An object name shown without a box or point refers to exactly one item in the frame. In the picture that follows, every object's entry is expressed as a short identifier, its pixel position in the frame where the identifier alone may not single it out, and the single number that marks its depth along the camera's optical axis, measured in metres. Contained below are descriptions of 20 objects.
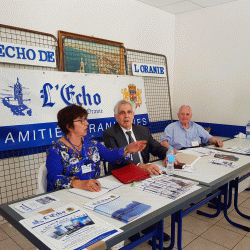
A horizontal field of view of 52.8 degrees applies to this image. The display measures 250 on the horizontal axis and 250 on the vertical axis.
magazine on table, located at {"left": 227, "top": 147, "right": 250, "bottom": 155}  2.79
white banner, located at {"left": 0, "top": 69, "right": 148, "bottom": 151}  2.61
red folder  1.83
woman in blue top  1.75
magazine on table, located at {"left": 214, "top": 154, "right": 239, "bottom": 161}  2.45
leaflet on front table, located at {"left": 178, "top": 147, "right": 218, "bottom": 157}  2.73
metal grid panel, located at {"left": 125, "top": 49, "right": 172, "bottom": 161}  4.17
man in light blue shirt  3.43
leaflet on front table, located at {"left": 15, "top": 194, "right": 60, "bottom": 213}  1.40
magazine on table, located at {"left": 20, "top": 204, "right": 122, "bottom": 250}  1.06
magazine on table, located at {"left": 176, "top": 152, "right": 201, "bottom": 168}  2.27
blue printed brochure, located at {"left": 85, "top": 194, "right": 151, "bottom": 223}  1.29
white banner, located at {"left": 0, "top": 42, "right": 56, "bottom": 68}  2.58
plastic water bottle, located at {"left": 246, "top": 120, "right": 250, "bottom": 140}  3.77
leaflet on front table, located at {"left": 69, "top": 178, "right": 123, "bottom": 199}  1.58
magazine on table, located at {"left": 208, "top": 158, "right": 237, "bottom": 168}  2.27
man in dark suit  2.45
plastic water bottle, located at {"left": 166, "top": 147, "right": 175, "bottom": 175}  2.10
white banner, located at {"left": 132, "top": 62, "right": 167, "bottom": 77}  3.89
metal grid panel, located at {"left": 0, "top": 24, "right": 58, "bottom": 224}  2.70
